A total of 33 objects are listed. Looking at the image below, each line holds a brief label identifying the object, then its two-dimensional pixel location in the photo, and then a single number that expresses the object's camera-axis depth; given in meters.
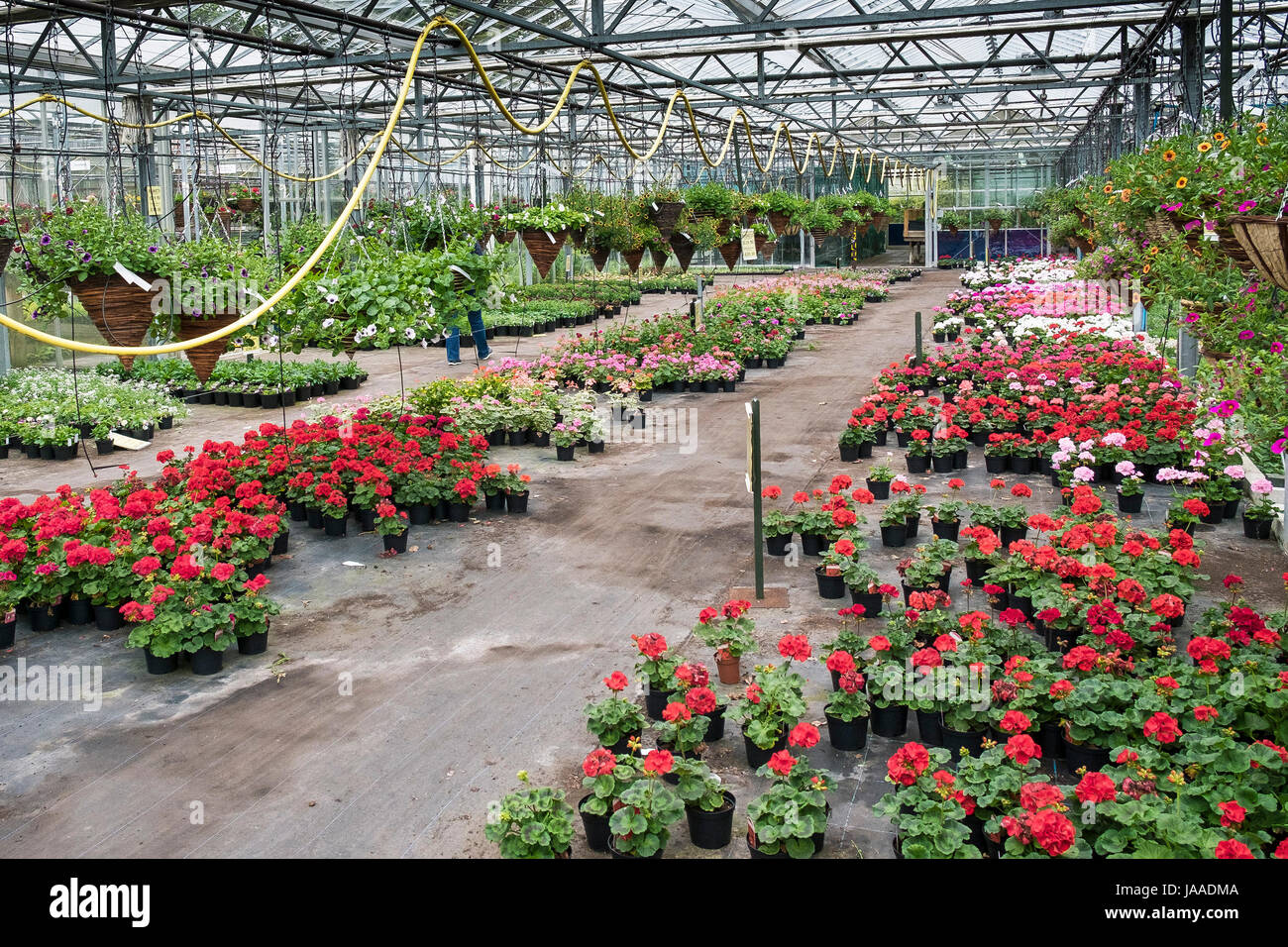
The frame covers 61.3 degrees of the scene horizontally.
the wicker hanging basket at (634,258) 12.74
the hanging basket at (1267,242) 2.62
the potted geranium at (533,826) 3.15
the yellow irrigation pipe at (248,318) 3.26
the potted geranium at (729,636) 4.55
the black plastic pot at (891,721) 4.14
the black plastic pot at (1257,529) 6.32
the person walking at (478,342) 14.79
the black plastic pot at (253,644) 5.13
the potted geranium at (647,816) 3.22
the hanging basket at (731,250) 12.62
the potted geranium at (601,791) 3.36
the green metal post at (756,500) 5.49
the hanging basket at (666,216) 11.78
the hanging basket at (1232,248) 3.99
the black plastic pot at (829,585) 5.70
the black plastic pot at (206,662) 4.90
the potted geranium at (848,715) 4.02
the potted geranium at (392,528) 6.67
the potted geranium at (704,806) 3.44
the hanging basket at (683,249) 12.52
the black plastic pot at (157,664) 4.90
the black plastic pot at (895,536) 6.52
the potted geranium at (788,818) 3.19
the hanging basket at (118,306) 5.57
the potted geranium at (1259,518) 6.30
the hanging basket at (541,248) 11.31
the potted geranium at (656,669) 4.29
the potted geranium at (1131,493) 6.91
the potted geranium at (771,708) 3.90
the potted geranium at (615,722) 3.91
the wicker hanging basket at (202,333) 5.66
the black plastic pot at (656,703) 4.33
